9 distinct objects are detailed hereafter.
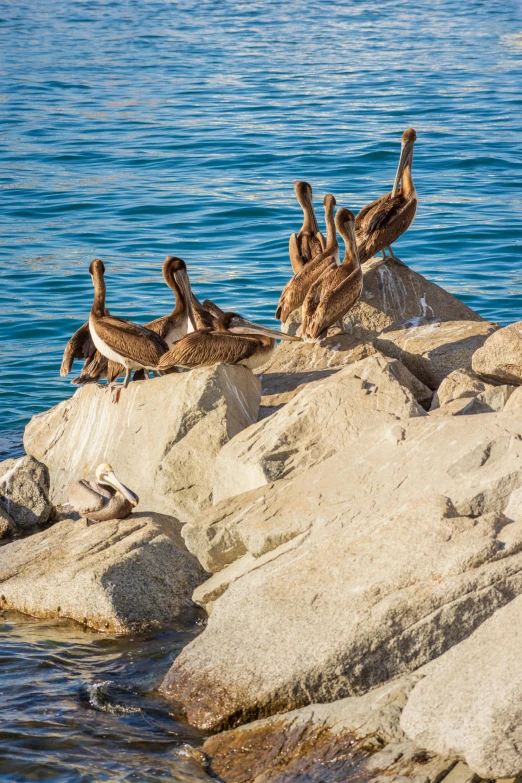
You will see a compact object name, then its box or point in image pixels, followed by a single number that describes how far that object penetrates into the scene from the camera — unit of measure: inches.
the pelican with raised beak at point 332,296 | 735.1
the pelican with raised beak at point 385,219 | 848.9
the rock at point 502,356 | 647.1
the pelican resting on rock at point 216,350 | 684.7
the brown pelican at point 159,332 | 768.3
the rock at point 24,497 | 668.7
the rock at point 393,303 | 823.1
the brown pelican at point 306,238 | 896.9
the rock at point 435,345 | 733.3
